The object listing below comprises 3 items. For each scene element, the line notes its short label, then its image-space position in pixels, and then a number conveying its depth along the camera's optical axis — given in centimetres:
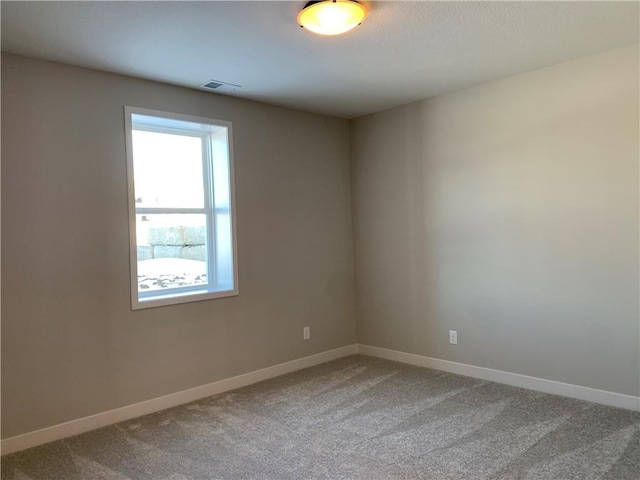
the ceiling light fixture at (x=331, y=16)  223
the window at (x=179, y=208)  343
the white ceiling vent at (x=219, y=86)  343
